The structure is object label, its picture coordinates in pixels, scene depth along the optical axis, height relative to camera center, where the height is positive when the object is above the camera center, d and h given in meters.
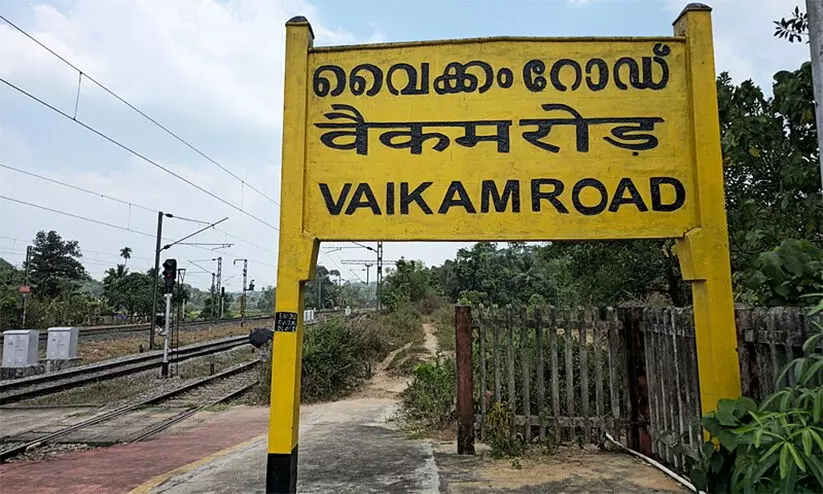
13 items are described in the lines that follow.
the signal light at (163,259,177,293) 15.79 +1.23
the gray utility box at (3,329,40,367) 16.16 -0.96
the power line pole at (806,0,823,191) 2.53 +1.27
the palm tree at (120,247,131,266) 73.44 +8.46
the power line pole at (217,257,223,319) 54.38 +4.09
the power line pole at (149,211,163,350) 20.14 +2.50
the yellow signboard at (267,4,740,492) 3.96 +1.26
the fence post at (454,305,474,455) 5.79 -0.70
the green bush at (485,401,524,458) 5.61 -1.24
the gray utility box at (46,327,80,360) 17.22 -0.92
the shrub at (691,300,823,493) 2.24 -0.57
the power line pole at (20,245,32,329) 28.33 +1.10
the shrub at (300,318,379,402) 11.95 -1.09
